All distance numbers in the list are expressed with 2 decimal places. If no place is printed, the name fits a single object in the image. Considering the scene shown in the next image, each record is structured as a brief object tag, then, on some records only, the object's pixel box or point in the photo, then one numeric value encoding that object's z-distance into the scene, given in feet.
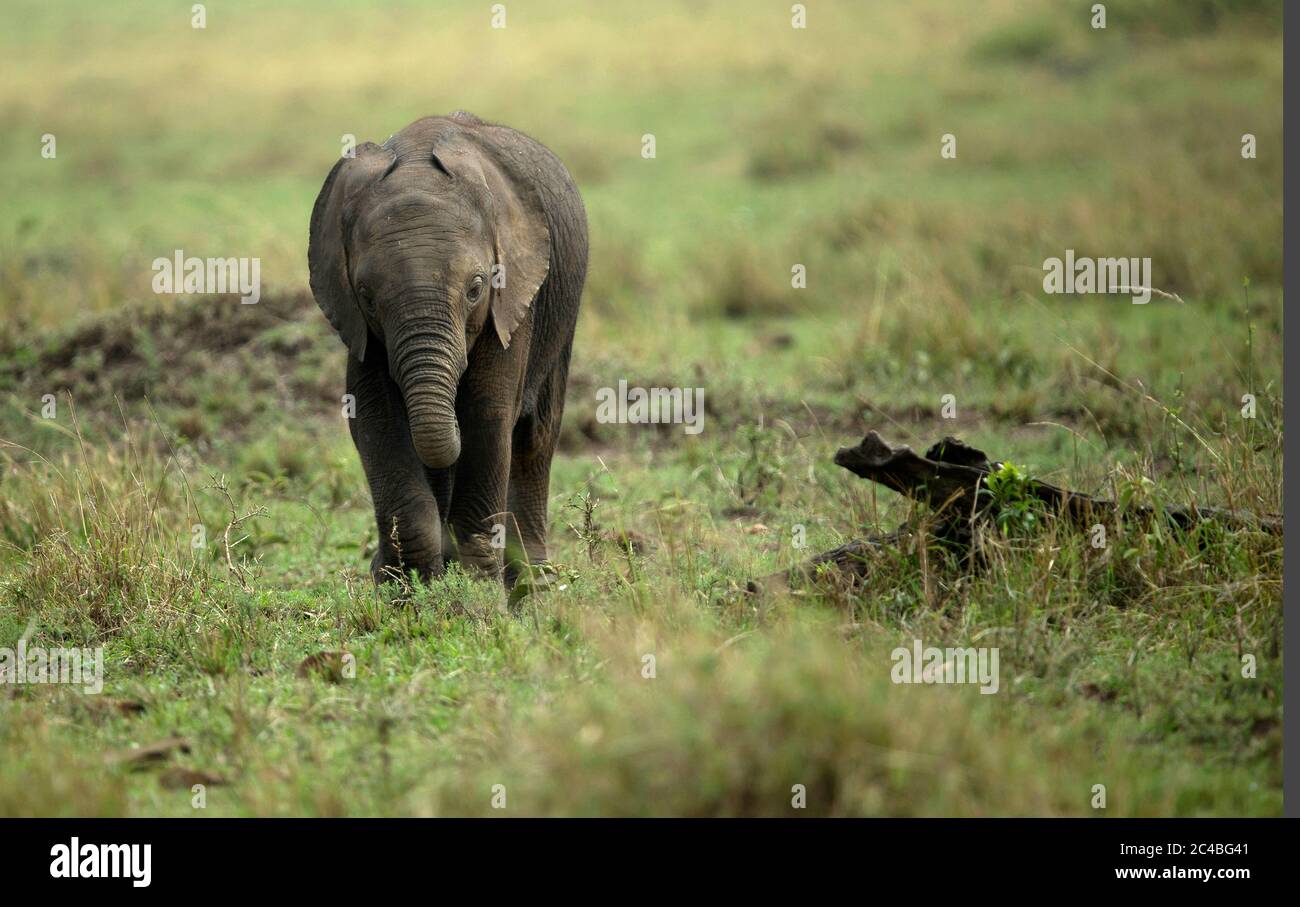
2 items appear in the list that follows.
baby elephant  42.27
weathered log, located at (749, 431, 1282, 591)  43.98
